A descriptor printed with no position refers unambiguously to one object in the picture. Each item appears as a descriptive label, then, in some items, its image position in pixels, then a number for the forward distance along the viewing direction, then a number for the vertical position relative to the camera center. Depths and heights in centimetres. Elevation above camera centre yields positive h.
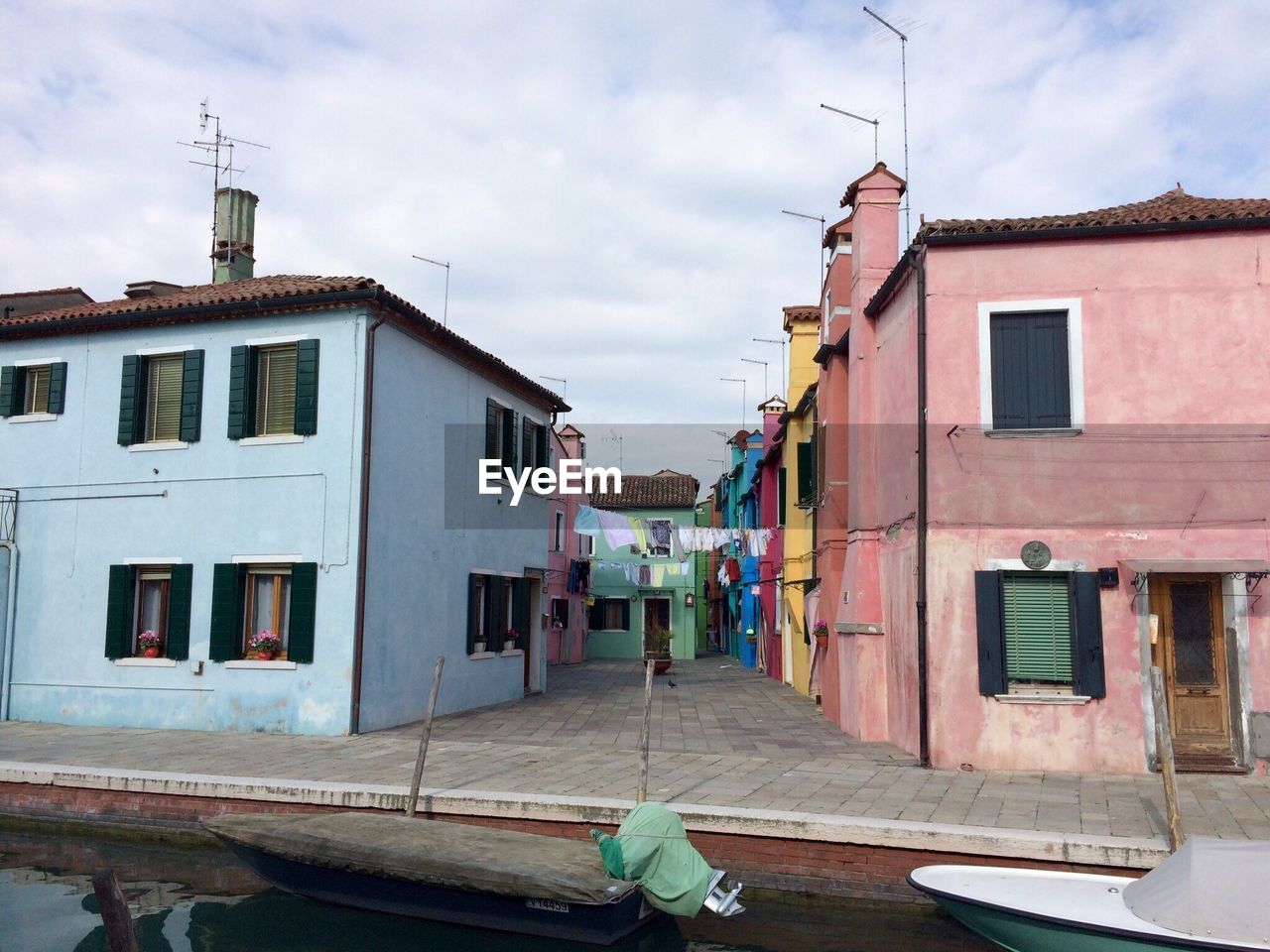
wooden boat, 757 -228
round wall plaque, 1127 +27
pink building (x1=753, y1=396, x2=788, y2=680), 2577 +126
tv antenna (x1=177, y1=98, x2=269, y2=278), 1831 +750
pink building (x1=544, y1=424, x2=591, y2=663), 3166 -25
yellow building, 2025 +184
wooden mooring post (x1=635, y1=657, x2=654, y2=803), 882 -152
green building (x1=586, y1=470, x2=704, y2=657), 3616 -114
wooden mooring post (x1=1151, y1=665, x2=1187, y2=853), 753 -145
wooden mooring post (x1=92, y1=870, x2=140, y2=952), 553 -185
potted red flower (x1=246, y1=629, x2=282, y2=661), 1366 -99
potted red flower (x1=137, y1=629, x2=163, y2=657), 1417 -103
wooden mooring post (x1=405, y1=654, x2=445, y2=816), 923 -183
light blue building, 1372 +85
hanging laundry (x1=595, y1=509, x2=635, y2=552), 2236 +100
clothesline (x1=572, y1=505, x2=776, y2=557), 2236 +96
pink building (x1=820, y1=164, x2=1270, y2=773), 1097 +101
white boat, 607 -208
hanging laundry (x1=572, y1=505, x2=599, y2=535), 2223 +116
